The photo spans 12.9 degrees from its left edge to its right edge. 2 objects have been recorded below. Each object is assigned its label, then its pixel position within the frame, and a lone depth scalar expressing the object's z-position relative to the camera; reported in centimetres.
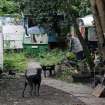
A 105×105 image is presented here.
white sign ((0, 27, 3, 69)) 1805
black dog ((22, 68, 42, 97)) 1252
